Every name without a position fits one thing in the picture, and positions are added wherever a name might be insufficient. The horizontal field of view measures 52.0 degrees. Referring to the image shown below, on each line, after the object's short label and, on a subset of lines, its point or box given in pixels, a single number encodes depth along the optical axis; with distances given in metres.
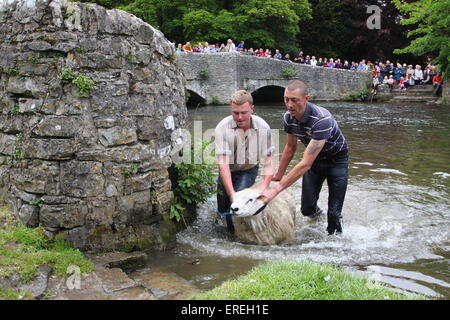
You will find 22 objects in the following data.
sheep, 5.95
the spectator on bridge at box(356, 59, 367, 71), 34.19
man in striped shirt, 5.56
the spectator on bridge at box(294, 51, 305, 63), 34.96
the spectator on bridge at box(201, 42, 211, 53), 29.06
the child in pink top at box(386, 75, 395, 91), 31.71
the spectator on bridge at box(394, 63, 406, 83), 32.25
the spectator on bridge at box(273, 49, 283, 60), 32.97
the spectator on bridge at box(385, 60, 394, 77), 32.84
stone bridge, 28.80
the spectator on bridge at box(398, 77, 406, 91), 31.48
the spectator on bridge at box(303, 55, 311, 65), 34.71
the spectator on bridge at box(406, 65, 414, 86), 31.97
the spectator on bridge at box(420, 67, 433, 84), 32.03
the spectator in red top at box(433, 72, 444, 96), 29.72
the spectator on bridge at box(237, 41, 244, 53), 31.05
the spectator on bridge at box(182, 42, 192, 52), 28.37
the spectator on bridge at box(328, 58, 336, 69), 34.91
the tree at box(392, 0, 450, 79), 25.61
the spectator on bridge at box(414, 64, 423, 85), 32.06
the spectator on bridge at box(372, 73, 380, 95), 32.04
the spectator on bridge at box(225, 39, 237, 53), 29.94
